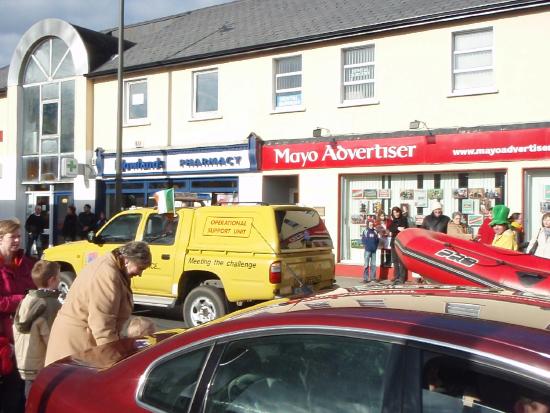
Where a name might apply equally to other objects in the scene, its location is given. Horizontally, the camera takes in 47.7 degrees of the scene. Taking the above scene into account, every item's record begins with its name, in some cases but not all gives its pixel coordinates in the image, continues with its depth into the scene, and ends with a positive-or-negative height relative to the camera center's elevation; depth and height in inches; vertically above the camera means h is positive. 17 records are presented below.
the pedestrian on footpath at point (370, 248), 565.3 -39.9
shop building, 533.0 +100.7
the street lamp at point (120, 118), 650.2 +90.3
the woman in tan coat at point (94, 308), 159.3 -28.1
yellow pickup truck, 336.2 -29.1
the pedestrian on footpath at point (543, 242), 411.2 -23.8
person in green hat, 413.4 -17.0
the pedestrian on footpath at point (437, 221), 508.7 -13.0
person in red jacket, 172.7 -24.6
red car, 78.5 -22.6
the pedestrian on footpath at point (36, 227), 773.9 -32.5
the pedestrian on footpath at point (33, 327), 169.5 -34.7
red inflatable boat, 300.7 -29.6
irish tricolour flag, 369.7 +0.3
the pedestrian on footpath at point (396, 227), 543.8 -19.8
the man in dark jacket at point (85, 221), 733.3 -22.9
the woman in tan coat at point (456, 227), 490.9 -17.3
